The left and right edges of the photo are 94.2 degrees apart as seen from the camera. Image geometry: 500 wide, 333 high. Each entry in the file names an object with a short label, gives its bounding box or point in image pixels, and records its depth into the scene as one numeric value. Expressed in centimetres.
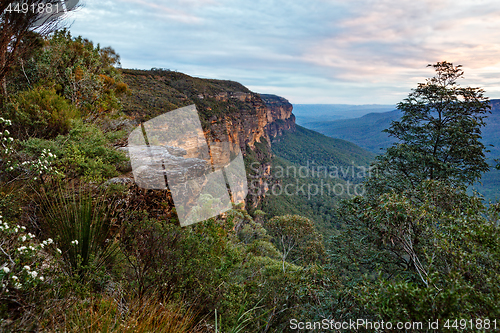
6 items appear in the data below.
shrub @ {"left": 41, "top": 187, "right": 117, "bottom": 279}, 248
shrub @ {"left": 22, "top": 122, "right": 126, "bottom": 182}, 394
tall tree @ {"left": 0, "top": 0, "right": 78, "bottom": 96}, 464
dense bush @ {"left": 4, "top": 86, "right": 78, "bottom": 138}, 500
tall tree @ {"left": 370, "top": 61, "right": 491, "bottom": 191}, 733
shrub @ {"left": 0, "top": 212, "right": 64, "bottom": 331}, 144
